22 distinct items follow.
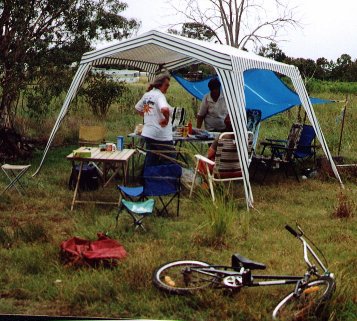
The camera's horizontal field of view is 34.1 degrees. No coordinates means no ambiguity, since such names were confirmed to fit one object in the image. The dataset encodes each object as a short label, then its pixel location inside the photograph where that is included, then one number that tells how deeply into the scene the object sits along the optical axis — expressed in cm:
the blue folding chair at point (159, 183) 614
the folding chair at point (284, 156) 862
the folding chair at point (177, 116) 1024
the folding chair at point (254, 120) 945
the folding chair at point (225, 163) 717
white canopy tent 705
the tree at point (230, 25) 3050
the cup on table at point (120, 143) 746
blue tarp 1010
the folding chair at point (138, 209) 570
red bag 466
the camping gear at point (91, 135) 888
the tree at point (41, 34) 1022
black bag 756
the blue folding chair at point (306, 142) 953
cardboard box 676
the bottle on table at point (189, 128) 846
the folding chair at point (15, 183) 709
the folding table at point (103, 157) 666
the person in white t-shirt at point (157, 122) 702
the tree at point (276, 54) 3947
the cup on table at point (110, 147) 736
